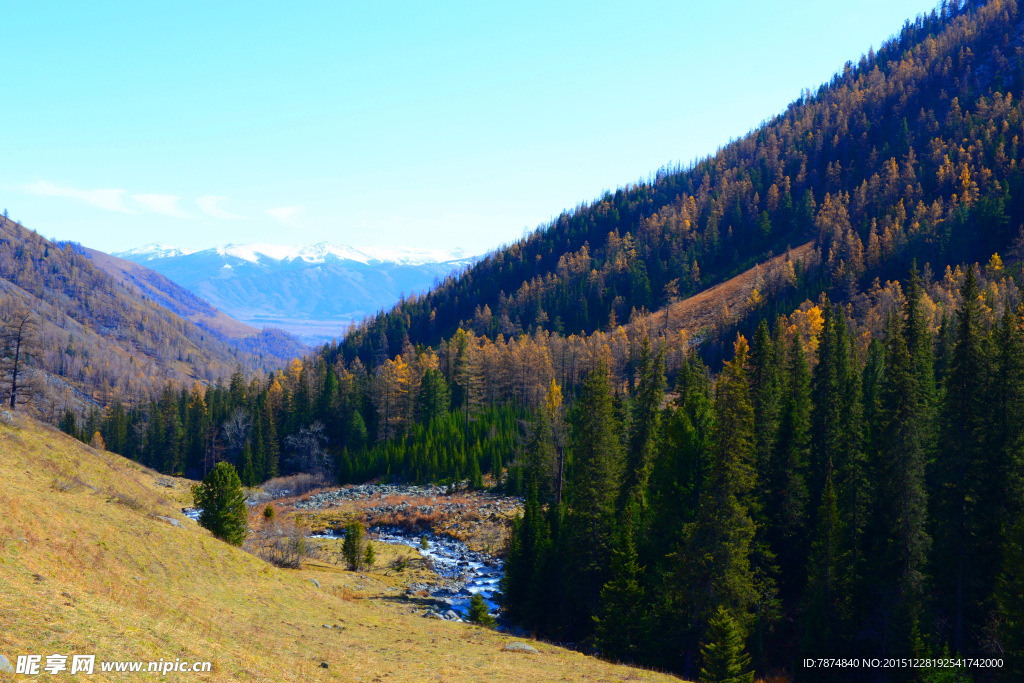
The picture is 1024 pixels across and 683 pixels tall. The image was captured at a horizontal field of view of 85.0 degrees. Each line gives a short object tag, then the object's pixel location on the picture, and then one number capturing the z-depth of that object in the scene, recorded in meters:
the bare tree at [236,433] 120.81
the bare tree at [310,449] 112.20
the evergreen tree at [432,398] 113.69
